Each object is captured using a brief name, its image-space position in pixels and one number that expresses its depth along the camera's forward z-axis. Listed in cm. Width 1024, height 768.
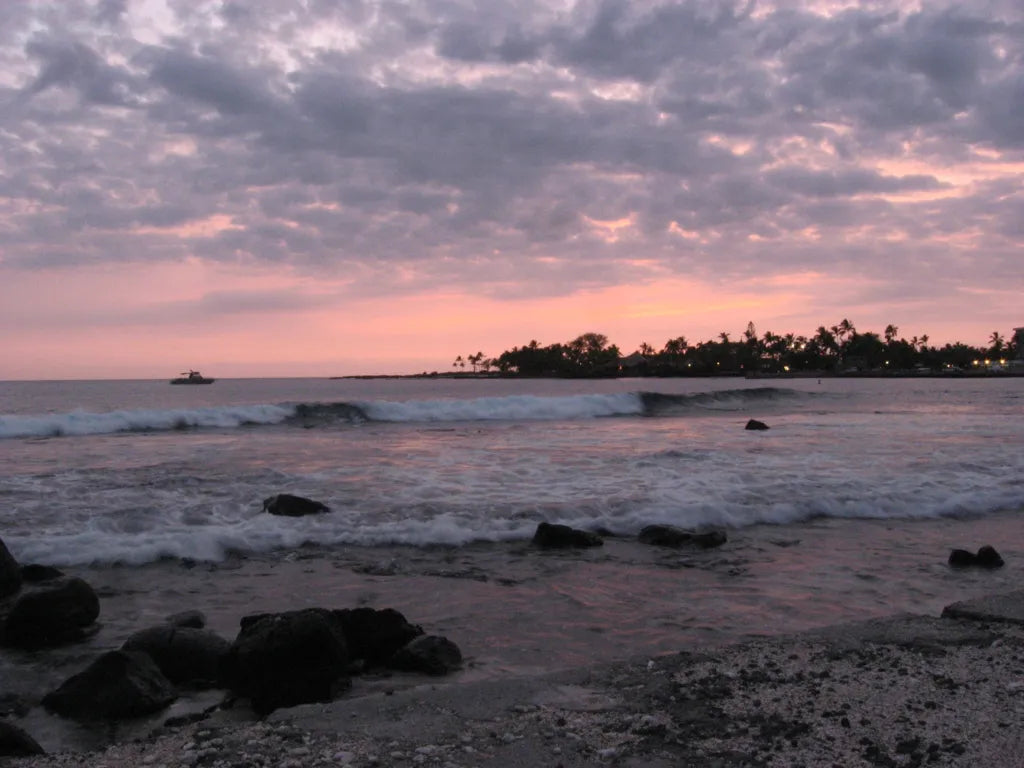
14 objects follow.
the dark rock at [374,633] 589
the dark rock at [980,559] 855
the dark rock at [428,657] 561
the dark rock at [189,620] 651
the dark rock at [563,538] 979
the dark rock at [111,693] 490
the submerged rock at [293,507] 1139
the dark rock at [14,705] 495
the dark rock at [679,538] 980
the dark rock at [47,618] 629
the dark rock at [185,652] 554
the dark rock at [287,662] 516
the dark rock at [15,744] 413
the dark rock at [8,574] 759
